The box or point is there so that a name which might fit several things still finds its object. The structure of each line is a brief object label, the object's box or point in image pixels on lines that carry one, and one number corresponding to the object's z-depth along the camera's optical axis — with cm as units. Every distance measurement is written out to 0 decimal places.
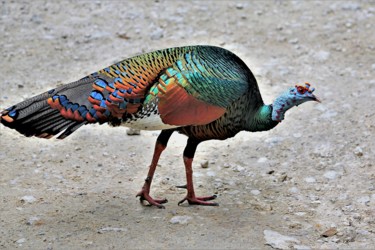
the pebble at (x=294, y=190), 1164
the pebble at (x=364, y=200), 1112
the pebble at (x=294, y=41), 1718
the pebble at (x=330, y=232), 1017
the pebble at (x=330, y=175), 1196
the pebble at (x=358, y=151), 1248
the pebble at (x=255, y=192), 1155
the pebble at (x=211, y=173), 1224
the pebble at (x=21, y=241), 971
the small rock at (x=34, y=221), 1024
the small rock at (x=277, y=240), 973
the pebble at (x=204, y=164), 1246
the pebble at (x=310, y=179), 1194
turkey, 982
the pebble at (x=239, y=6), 1887
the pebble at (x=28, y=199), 1095
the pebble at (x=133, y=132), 1355
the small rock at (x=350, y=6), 1853
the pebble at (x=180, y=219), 1033
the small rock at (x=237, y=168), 1241
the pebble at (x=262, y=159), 1270
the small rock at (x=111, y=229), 1004
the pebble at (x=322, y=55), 1637
